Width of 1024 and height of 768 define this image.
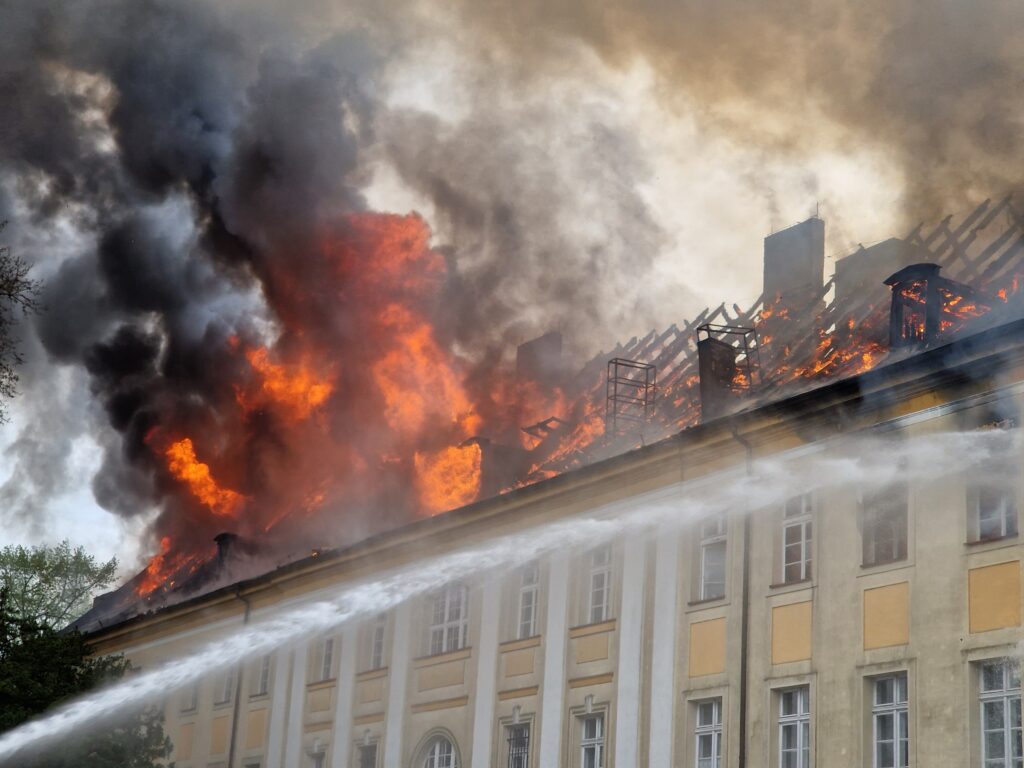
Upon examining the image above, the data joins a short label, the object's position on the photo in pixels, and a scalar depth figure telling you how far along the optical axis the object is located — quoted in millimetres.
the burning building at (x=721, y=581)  25016
